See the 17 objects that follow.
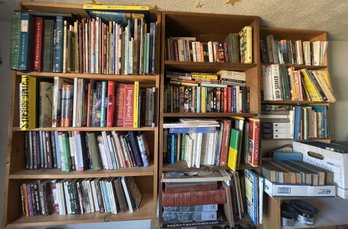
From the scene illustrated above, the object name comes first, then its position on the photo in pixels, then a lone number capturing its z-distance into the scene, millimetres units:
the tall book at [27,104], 895
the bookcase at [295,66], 1199
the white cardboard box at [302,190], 951
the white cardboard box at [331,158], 934
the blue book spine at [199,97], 1097
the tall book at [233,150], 965
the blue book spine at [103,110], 989
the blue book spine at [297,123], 1218
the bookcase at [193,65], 1008
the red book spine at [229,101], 1116
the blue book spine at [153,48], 933
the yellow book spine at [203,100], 1096
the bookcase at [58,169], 927
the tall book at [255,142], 988
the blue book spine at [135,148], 1043
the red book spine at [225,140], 1031
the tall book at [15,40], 874
